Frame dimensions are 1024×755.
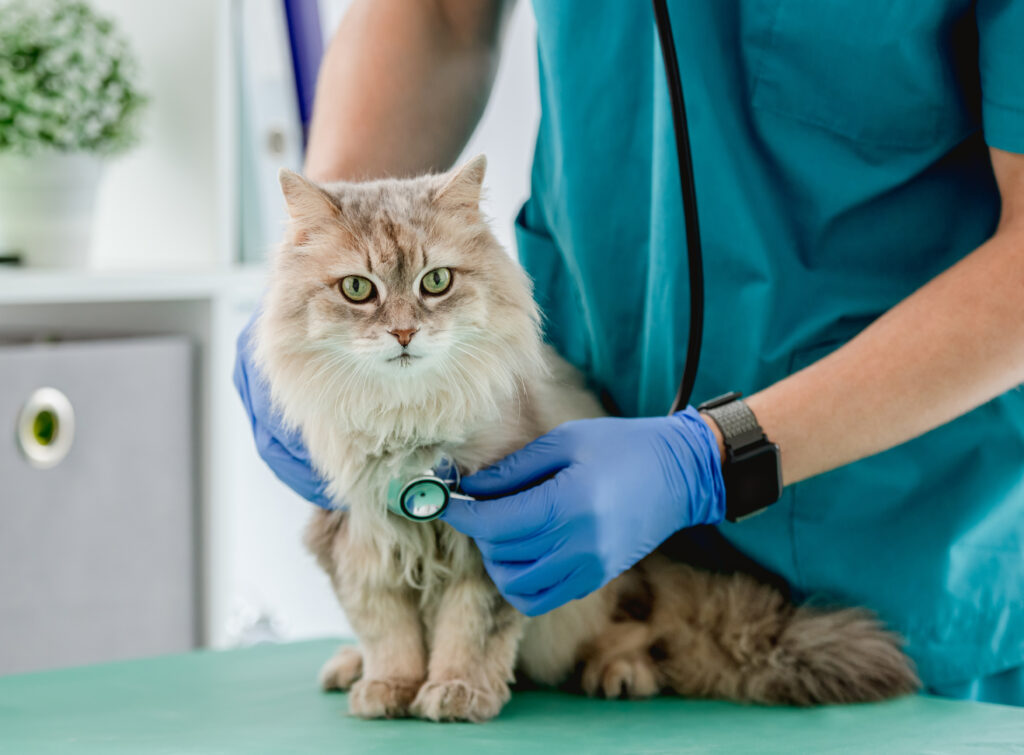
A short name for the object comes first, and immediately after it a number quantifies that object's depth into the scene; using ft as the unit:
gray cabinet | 6.29
